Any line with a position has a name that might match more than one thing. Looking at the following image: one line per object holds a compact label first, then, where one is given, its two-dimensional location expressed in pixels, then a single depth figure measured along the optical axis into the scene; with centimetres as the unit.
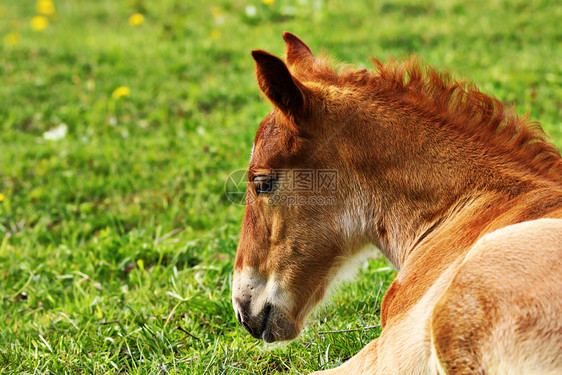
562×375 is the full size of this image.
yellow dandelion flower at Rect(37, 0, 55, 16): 2059
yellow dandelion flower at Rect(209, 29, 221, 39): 1739
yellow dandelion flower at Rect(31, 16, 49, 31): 1936
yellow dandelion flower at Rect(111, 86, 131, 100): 1440
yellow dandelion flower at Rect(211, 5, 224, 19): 1847
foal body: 467
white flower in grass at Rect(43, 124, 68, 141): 1312
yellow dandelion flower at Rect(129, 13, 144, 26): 1872
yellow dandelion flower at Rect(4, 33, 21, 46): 1768
